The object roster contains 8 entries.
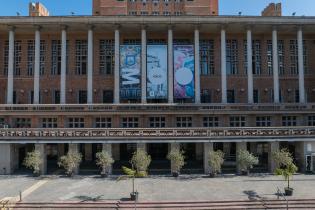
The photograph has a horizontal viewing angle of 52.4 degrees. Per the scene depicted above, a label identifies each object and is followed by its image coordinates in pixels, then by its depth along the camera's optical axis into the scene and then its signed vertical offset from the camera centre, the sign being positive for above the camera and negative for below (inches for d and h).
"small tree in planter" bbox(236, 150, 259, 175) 1433.3 -192.4
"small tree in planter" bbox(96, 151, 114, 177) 1438.2 -191.1
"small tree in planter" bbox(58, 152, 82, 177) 1443.2 -193.2
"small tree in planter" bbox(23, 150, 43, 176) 1435.8 -187.7
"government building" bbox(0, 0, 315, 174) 1813.5 +242.9
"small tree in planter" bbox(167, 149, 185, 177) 1444.4 -189.4
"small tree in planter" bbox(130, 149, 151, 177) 1366.9 -182.2
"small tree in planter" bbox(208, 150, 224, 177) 1425.9 -187.0
